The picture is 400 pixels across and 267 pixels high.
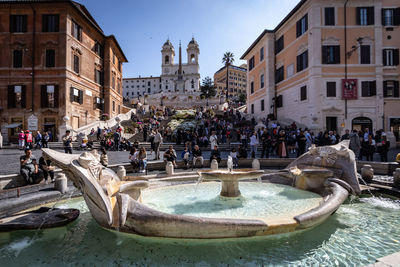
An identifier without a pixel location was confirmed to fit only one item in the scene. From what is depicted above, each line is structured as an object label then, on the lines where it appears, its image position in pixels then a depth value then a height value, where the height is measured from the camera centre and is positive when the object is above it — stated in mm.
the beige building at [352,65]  21719 +6973
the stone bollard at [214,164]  9889 -1182
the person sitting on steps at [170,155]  11000 -889
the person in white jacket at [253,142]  13820 -303
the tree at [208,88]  71981 +15609
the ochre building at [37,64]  24797 +7941
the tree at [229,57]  71512 +25124
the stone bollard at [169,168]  9424 -1313
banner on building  21750 +4585
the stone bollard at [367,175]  8016 -1326
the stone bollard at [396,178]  7202 -1307
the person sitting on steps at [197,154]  11645 -910
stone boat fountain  3643 -1320
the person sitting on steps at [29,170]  7480 -1108
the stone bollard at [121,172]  8462 -1311
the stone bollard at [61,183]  6906 -1413
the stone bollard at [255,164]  10297 -1223
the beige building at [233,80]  106688 +27359
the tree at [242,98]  74250 +12747
